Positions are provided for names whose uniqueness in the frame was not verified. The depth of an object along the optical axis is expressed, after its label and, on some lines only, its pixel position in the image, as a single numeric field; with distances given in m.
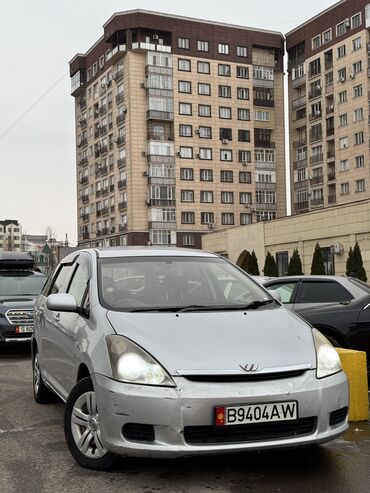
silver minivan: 3.85
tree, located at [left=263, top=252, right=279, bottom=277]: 42.56
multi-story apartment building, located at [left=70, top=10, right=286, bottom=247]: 69.69
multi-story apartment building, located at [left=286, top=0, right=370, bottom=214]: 61.12
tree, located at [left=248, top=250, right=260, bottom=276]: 44.43
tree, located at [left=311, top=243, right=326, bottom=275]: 37.59
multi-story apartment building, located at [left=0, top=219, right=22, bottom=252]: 180.05
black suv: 10.89
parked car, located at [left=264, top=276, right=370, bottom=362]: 7.82
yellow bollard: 5.98
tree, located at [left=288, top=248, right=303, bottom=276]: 39.25
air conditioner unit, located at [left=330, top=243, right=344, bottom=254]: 37.84
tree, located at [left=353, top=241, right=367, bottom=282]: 34.22
